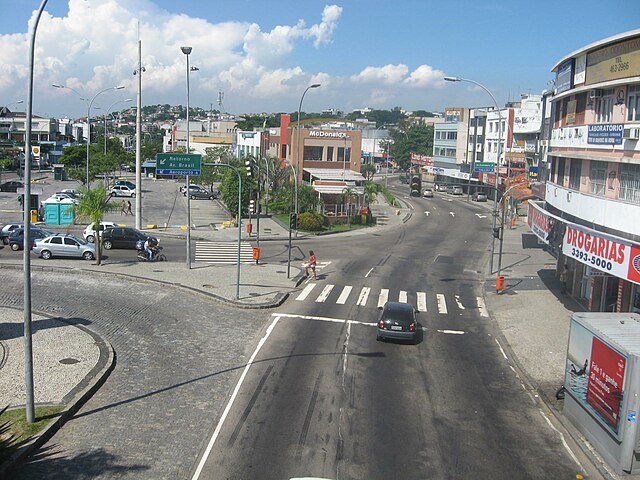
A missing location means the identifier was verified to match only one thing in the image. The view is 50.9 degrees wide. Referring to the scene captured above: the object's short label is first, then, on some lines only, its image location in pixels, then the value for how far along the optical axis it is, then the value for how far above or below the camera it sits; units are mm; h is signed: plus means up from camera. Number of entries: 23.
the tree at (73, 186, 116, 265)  37312 -3197
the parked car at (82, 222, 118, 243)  47375 -5852
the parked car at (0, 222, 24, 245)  45031 -5800
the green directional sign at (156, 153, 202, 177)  38219 -641
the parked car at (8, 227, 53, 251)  42594 -5788
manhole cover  21250 -6745
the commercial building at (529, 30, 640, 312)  23656 -122
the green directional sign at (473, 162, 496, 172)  88438 -244
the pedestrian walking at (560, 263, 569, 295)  35962 -5935
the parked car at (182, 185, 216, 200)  85625 -5056
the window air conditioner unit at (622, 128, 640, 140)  23750 +1324
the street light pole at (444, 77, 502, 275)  38925 -2338
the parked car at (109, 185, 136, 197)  82375 -5014
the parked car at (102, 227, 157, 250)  44562 -5760
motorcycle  41281 -6366
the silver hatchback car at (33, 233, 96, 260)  40750 -6026
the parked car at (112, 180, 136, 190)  86425 -4347
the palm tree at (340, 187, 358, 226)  63531 -3412
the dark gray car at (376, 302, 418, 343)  25188 -6125
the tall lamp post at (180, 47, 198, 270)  39000 -5637
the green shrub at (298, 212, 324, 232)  58094 -5520
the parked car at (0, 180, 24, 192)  83625 -5136
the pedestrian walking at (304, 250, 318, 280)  38250 -6242
